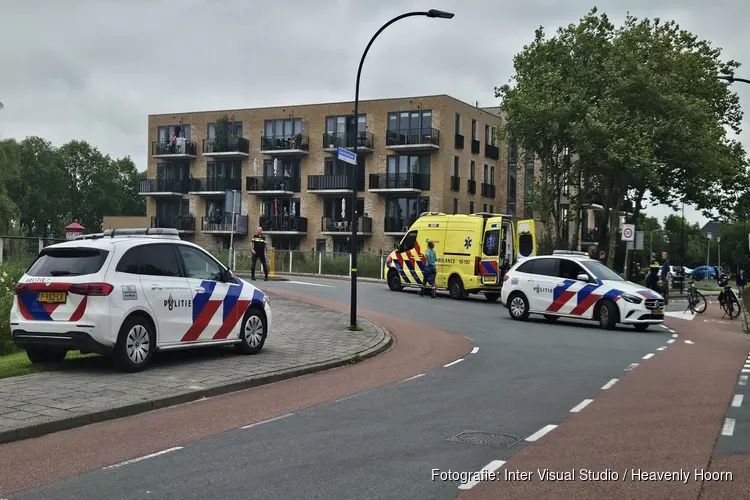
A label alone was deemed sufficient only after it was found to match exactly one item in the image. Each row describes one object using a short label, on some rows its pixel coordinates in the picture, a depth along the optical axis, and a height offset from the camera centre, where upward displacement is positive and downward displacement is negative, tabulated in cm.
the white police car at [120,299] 990 -66
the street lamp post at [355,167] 1552 +179
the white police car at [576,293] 1881 -87
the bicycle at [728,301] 2469 -123
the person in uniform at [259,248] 2928 +12
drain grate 704 -165
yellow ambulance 2638 +22
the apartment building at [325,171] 5391 +598
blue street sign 1551 +192
